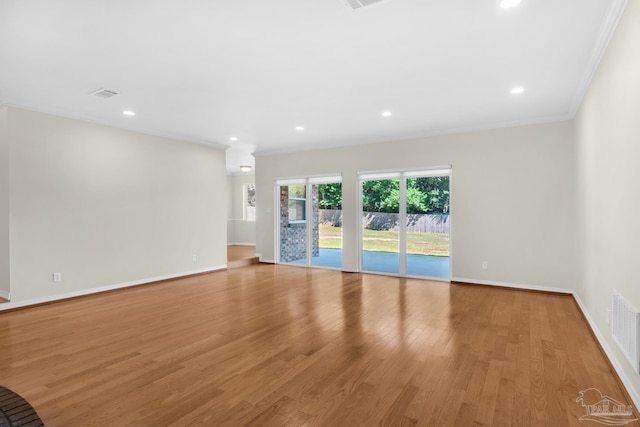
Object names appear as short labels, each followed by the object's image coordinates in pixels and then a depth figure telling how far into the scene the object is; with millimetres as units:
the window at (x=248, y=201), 11562
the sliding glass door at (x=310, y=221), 7301
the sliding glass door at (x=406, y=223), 6102
